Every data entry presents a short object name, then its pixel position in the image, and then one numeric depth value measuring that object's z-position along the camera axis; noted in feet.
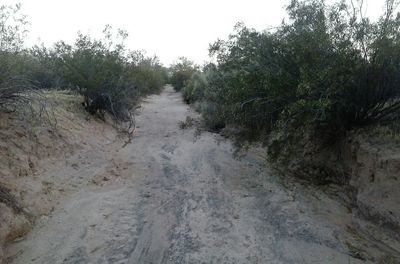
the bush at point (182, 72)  154.92
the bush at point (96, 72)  45.57
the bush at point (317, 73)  24.90
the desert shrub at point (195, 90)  82.89
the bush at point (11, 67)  25.17
